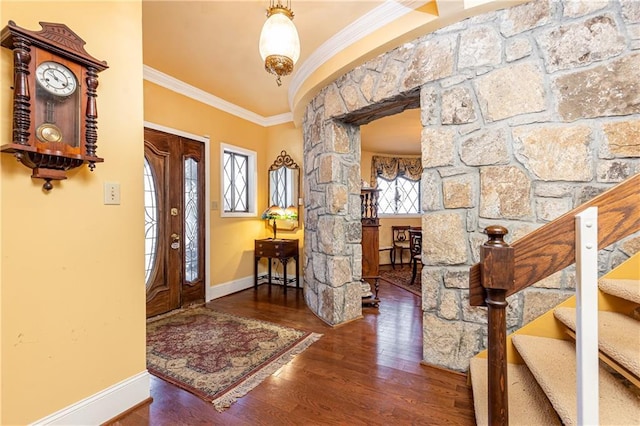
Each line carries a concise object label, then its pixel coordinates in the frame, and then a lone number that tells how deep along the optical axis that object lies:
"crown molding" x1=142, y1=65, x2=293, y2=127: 3.01
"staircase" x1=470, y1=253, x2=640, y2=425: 1.05
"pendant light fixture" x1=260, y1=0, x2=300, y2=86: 1.60
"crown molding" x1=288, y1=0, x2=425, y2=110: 2.02
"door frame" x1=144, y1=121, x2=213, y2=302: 3.63
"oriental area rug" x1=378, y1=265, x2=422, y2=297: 4.30
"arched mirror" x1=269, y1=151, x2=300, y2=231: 4.17
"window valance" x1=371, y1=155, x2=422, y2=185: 6.21
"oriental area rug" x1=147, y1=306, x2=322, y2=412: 1.87
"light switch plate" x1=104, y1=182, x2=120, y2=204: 1.58
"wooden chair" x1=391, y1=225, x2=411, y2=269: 5.98
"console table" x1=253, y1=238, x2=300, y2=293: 3.96
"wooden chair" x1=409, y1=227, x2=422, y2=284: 4.63
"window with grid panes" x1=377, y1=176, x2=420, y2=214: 6.38
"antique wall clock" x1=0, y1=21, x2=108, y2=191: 1.23
